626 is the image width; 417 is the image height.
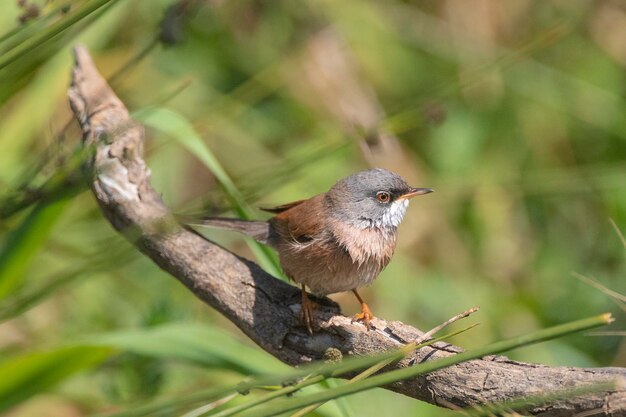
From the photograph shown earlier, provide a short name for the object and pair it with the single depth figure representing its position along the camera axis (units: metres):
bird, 7.22
